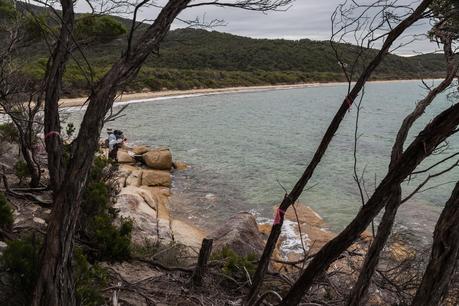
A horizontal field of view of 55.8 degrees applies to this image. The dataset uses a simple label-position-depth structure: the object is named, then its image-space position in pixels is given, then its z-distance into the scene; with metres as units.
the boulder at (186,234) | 8.20
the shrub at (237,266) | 4.82
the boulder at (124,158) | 15.62
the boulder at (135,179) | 12.67
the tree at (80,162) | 2.60
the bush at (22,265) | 3.12
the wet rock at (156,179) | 13.38
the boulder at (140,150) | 16.85
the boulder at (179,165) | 16.41
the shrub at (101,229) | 4.75
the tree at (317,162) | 2.19
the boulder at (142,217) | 7.54
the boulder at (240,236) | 6.64
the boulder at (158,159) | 15.49
